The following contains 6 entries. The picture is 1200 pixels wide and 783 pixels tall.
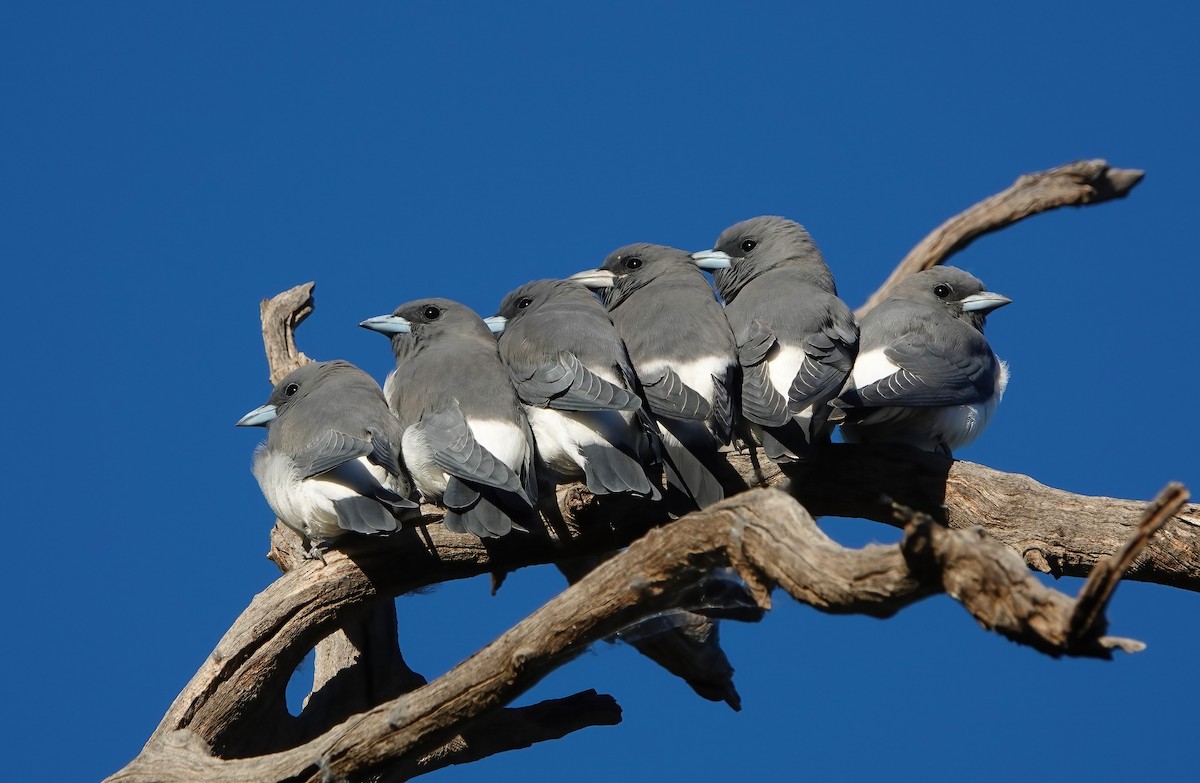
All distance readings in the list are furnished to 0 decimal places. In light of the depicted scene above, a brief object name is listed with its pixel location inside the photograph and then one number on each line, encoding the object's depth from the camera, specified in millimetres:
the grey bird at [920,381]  11914
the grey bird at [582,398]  11164
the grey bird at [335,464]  11227
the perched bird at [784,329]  11336
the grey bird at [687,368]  11469
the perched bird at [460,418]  11031
